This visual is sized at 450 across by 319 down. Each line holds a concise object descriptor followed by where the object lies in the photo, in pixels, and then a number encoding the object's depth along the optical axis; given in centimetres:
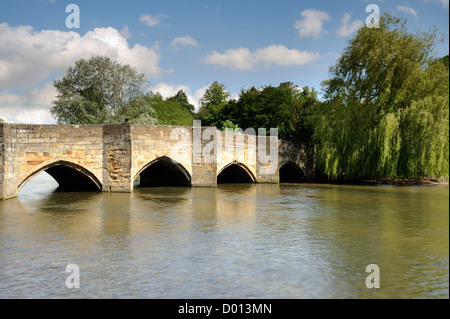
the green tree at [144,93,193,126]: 4559
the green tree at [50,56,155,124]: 3119
